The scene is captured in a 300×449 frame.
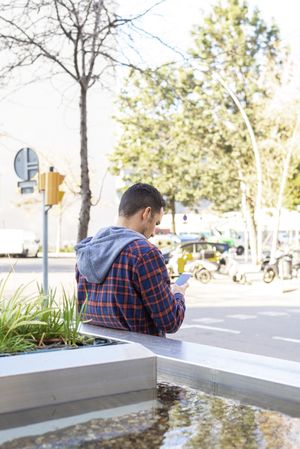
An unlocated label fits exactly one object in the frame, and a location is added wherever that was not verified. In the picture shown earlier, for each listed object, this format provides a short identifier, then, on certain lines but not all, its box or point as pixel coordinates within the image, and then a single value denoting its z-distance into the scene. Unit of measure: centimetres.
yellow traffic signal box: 1349
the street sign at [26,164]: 1401
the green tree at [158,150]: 3512
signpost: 1323
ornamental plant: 276
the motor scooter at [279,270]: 2339
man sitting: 331
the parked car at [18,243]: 4325
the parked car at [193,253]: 2469
